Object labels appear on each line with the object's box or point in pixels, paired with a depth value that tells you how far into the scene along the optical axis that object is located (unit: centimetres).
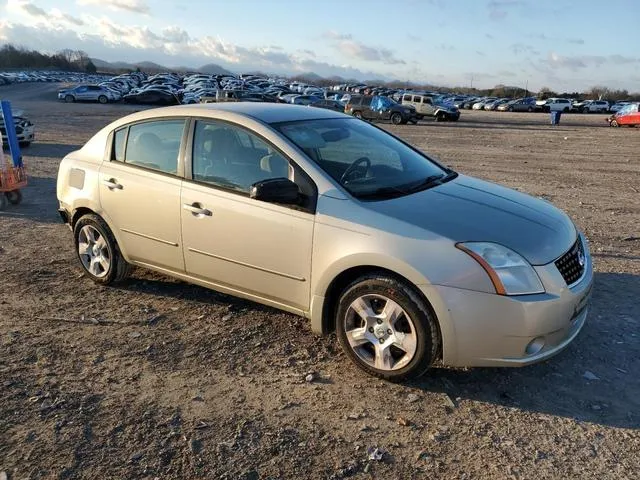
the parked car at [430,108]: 3597
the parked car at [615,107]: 6016
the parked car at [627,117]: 3328
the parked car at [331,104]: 3273
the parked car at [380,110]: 3166
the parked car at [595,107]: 5988
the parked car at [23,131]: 1522
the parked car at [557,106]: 5906
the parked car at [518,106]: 6025
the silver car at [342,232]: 333
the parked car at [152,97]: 4403
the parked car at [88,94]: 4531
